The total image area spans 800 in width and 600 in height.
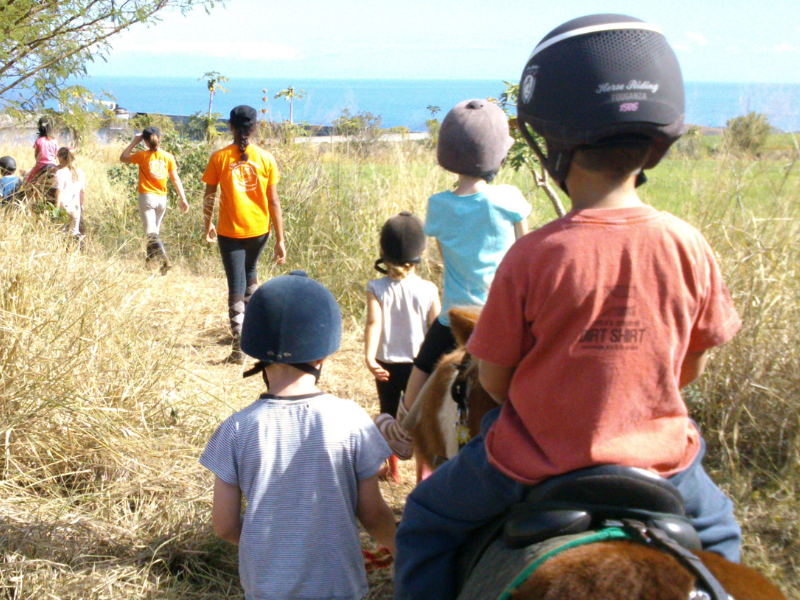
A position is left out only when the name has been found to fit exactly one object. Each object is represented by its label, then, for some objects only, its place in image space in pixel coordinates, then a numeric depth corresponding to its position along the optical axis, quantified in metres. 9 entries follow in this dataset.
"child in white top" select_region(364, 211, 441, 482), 3.78
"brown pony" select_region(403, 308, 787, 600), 1.25
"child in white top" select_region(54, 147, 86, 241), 8.57
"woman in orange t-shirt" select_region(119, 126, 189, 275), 8.88
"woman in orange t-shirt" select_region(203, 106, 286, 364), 6.00
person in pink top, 9.18
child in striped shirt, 2.07
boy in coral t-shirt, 1.46
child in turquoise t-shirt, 3.02
